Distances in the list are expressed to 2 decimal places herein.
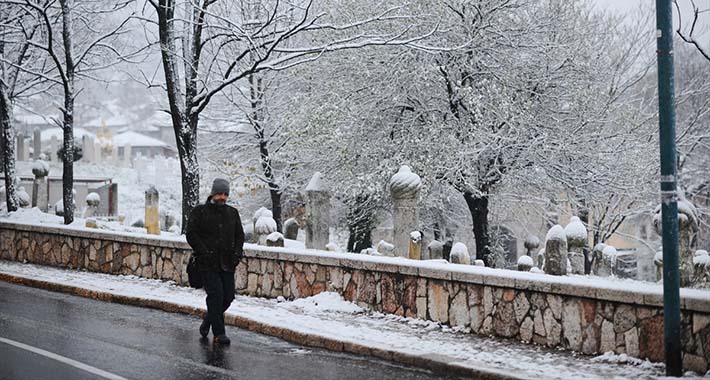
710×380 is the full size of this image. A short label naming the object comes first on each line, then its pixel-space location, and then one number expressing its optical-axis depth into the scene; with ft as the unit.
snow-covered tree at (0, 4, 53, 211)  75.10
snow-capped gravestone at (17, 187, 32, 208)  91.09
